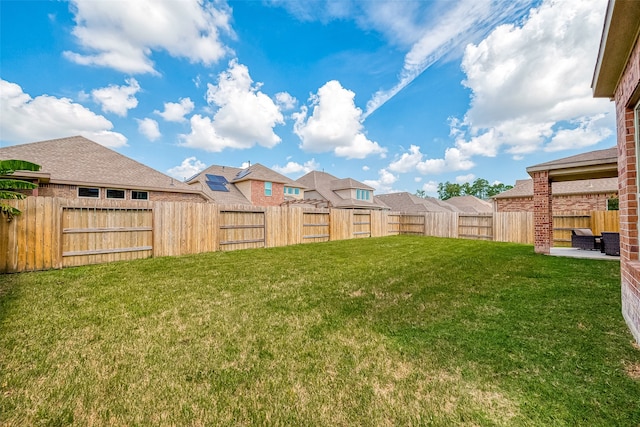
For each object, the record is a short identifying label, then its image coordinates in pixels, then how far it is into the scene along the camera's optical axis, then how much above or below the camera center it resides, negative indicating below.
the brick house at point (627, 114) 2.55 +1.24
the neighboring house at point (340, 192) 27.13 +2.81
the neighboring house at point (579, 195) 15.41 +1.42
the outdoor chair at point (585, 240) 9.38 -0.81
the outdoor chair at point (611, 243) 8.05 -0.79
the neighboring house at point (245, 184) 20.98 +2.84
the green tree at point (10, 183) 5.71 +0.81
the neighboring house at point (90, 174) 11.84 +2.16
